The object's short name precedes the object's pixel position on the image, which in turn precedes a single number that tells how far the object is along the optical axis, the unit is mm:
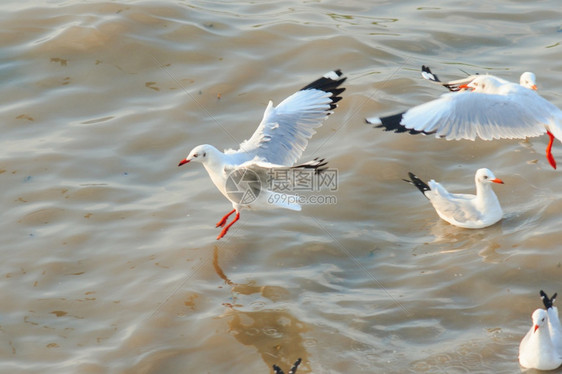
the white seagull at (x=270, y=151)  12125
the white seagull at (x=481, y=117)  12422
